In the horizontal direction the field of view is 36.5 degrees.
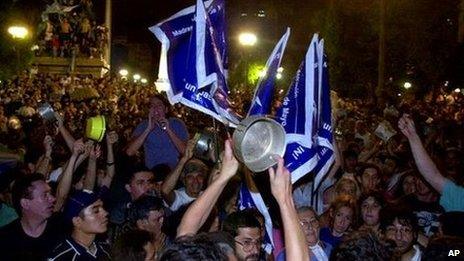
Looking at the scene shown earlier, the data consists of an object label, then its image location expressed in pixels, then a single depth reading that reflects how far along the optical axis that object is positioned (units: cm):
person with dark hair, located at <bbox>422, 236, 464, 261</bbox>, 357
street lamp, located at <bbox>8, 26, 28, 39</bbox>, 1908
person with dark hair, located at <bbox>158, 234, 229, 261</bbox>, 302
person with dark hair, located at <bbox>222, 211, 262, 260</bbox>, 495
